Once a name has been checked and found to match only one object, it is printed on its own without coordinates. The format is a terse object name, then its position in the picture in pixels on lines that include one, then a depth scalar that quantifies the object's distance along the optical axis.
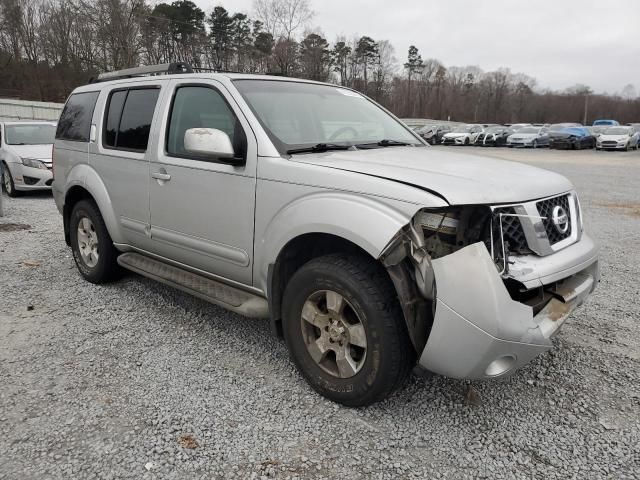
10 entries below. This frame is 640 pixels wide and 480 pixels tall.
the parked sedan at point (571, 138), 32.12
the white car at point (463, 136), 35.94
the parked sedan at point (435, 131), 37.64
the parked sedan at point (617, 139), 30.84
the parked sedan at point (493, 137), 35.66
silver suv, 2.47
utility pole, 88.31
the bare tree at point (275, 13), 51.97
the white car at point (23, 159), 10.56
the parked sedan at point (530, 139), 33.09
